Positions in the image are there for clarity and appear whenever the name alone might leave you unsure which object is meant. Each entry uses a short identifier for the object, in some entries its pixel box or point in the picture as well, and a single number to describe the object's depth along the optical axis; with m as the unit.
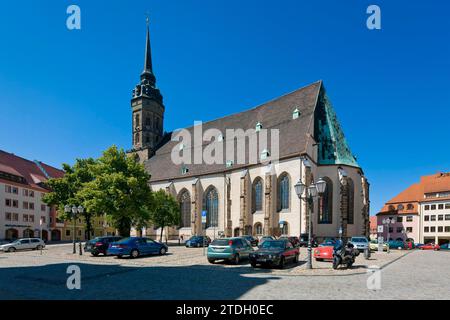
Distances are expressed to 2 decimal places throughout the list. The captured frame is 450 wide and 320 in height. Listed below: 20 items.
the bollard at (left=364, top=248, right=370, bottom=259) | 21.88
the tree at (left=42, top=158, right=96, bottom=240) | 44.81
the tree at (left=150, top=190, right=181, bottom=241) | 42.41
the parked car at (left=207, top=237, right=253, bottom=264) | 18.22
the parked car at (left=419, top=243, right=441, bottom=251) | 48.16
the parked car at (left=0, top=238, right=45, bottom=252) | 30.89
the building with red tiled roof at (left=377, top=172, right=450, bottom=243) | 66.56
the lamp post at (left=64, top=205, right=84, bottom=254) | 25.26
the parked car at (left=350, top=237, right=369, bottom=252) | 27.56
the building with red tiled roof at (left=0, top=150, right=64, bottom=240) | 50.72
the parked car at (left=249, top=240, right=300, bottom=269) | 15.90
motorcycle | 15.75
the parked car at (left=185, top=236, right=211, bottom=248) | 35.41
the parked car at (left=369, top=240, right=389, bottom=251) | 34.99
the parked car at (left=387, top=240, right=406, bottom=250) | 46.19
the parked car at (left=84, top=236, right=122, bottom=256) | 23.50
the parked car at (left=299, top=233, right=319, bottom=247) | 34.20
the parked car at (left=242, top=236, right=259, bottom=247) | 34.09
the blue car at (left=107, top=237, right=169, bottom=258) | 20.91
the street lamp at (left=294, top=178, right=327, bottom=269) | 16.06
